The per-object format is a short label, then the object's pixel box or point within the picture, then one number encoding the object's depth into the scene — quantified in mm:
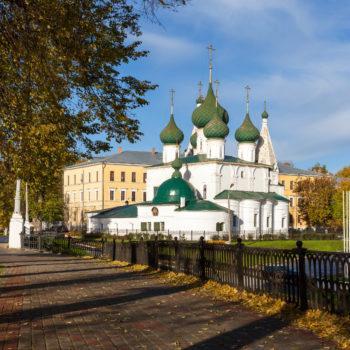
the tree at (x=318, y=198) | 85375
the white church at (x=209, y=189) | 63441
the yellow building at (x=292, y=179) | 100875
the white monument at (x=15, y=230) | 39938
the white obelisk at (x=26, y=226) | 44531
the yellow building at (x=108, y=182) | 97000
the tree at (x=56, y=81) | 10961
